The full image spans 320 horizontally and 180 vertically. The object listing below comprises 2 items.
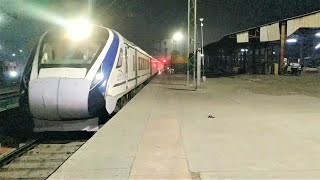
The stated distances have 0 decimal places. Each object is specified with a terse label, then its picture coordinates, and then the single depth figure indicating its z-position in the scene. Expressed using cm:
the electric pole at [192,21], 1538
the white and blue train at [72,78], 652
